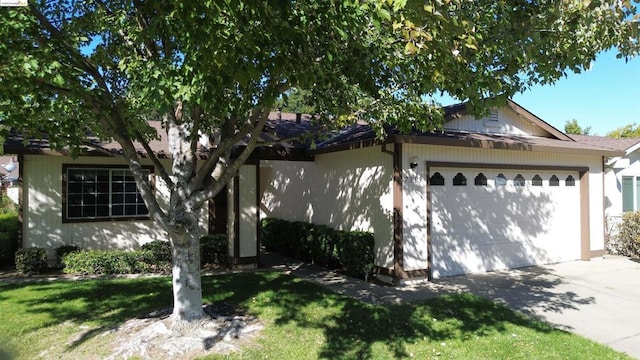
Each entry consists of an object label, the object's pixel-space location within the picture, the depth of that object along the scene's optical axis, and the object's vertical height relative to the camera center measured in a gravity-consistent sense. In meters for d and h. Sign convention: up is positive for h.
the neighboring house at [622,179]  13.46 +0.22
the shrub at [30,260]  9.77 -1.52
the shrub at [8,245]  10.73 -1.30
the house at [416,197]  9.37 -0.19
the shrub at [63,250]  10.41 -1.40
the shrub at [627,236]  12.20 -1.41
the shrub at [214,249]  10.97 -1.49
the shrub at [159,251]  10.57 -1.45
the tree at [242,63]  4.08 +1.40
